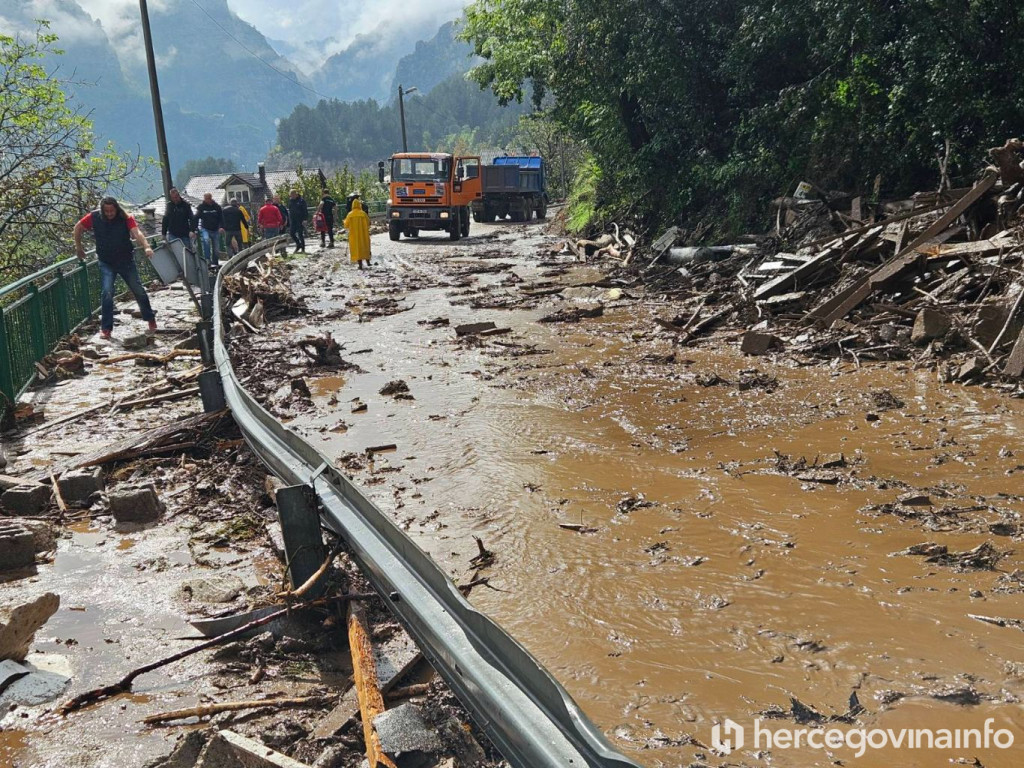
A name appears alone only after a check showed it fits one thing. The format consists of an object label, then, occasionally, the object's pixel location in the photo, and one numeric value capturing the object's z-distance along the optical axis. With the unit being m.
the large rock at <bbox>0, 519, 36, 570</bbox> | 5.22
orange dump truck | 30.80
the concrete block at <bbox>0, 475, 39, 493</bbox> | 6.20
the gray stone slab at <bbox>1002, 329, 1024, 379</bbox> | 7.85
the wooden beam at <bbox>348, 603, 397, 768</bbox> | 2.74
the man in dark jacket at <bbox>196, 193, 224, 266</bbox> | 21.25
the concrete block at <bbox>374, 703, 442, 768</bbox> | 2.86
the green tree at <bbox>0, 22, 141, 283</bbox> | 17.36
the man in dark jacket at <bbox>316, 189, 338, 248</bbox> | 30.06
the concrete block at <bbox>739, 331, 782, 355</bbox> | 10.51
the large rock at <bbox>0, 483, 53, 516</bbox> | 6.01
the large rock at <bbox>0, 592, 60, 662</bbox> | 3.77
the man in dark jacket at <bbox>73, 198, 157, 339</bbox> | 12.13
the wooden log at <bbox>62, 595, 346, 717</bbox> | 3.57
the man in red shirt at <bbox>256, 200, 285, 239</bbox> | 27.14
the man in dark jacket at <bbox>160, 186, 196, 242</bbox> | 17.00
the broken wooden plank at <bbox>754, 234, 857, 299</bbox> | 12.06
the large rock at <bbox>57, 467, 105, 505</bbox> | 6.33
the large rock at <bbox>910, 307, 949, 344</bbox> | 9.20
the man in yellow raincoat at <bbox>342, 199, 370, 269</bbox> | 22.44
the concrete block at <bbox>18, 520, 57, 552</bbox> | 5.42
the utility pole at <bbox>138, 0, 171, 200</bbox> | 23.16
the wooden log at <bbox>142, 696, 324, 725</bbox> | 3.43
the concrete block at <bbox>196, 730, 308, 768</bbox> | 2.84
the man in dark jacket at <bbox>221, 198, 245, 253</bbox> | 21.83
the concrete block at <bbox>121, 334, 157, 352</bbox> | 12.79
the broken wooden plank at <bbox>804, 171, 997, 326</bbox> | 10.48
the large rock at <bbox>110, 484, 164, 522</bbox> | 5.92
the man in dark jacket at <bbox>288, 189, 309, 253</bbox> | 26.55
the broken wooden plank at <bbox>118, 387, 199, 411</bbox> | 9.18
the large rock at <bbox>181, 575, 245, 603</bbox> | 4.67
